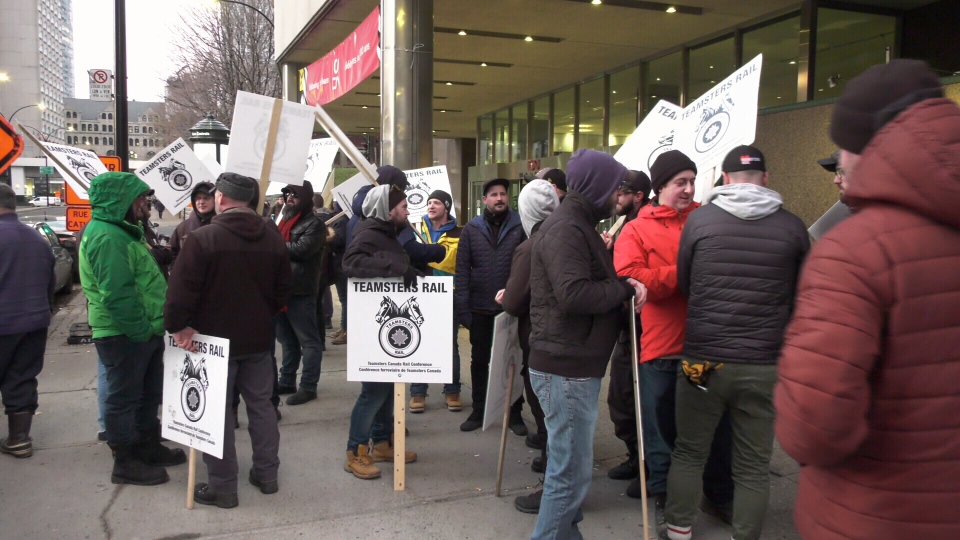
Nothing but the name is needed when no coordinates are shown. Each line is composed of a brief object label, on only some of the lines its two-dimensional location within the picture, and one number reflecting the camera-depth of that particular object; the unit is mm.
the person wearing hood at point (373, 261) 4402
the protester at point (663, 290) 3775
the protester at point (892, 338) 1483
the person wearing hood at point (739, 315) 3248
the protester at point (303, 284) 6070
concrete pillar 8461
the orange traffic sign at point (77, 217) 8859
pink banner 9289
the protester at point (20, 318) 4906
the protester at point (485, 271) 5531
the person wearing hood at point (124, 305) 4242
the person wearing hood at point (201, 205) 5934
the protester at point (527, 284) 3688
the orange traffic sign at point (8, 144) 5277
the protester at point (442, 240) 6187
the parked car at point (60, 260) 13258
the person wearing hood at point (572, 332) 3176
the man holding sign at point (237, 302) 4027
